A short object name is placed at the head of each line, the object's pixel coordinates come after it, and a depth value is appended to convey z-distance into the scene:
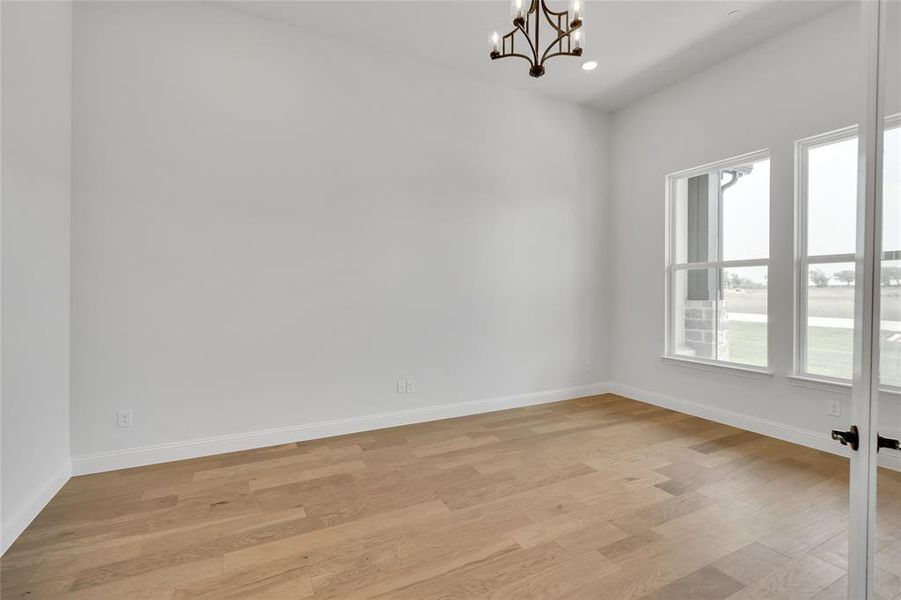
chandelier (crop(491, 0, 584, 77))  2.18
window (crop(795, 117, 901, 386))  3.11
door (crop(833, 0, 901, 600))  1.00
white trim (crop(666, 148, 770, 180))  3.65
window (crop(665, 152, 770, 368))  3.71
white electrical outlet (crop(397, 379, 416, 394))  3.80
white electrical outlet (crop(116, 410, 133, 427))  2.85
